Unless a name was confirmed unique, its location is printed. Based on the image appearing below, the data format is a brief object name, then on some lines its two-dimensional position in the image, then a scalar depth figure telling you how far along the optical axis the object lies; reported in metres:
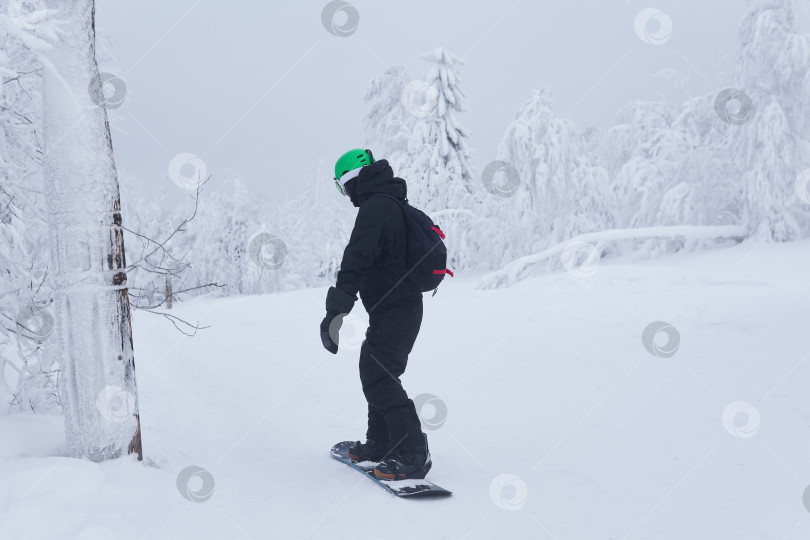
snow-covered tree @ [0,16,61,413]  4.20
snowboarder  3.44
